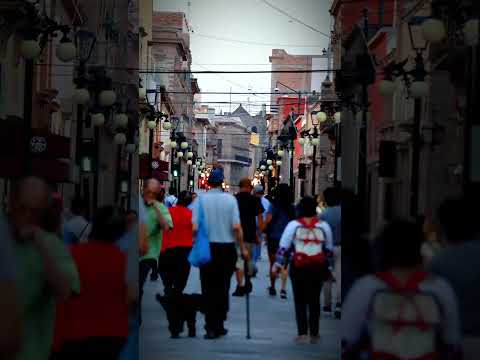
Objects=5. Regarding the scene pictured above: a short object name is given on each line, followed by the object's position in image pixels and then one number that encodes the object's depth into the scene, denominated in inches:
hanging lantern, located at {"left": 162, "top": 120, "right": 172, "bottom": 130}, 2108.9
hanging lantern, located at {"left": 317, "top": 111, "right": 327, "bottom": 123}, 1729.8
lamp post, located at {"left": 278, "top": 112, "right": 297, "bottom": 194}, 2930.6
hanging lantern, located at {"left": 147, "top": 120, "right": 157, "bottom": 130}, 1458.0
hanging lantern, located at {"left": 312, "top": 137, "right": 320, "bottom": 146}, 1958.7
